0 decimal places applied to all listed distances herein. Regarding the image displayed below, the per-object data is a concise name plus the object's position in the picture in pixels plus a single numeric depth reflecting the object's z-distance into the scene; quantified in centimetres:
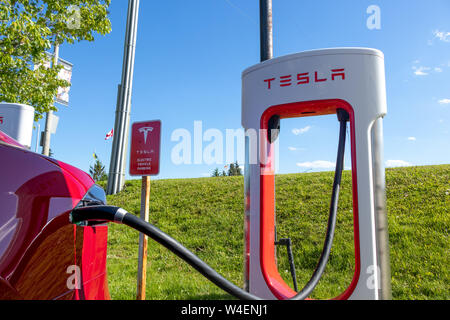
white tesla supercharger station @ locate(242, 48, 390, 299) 209
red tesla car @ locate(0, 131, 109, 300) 97
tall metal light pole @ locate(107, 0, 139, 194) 1009
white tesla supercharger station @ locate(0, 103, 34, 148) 558
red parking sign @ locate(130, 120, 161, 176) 370
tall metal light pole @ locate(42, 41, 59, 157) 1015
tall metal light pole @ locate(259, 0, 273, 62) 295
